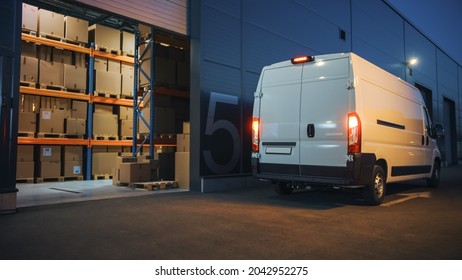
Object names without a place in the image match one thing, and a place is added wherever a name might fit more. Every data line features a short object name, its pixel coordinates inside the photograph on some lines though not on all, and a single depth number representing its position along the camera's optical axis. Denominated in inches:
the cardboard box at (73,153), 456.7
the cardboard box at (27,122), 417.7
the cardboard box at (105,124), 487.6
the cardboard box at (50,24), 433.4
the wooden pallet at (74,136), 457.7
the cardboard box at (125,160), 381.9
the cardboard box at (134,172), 366.6
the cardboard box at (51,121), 432.1
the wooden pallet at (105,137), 482.3
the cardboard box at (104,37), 488.1
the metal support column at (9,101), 216.9
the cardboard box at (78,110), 469.4
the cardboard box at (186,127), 375.8
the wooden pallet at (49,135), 426.9
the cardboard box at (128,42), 515.2
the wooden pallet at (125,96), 513.0
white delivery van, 232.1
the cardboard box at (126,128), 516.7
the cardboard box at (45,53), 444.1
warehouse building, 282.8
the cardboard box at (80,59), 480.1
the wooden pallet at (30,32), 417.5
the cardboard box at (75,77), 457.4
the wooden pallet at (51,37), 433.5
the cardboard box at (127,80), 515.8
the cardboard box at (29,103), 428.0
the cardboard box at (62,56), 457.1
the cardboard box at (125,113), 522.8
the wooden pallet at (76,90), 462.3
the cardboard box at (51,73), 432.8
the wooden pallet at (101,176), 481.1
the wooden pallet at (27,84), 414.9
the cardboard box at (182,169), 355.6
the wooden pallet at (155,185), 348.4
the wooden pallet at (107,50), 488.4
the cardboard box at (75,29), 458.9
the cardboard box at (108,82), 491.2
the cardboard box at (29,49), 426.3
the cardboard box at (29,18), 415.2
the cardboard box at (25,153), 418.0
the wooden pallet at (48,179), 427.5
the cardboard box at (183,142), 370.0
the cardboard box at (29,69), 416.5
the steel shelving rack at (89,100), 410.9
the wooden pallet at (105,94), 485.7
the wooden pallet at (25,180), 413.0
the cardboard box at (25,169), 412.2
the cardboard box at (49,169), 430.0
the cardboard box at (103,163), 484.1
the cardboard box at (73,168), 454.6
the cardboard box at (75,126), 455.2
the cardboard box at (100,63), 496.1
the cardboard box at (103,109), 507.2
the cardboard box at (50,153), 435.5
